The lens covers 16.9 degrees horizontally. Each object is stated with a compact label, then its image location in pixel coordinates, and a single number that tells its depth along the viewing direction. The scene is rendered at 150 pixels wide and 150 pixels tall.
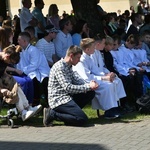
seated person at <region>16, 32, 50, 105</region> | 9.80
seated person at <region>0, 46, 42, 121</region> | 8.51
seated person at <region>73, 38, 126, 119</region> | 9.02
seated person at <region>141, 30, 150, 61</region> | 11.78
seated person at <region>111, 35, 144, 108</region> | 10.27
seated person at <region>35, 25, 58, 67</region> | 10.61
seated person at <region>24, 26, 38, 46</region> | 10.83
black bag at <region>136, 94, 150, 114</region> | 9.30
